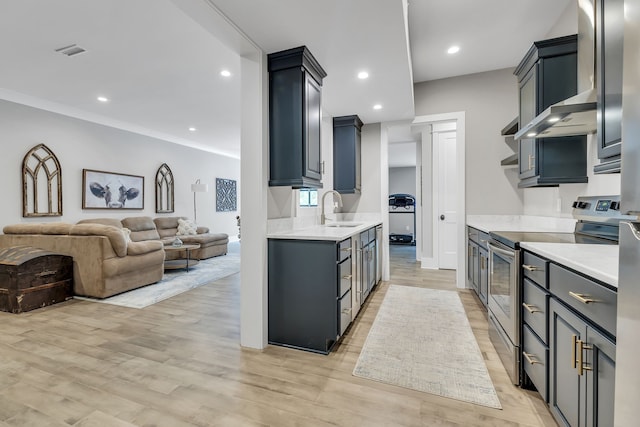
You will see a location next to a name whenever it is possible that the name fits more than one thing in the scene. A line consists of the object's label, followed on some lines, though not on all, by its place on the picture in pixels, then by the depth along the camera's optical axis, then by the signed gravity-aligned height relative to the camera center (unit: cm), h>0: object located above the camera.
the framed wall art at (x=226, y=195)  885 +46
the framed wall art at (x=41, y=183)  445 +44
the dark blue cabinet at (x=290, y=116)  230 +76
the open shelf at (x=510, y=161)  340 +58
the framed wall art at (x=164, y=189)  684 +49
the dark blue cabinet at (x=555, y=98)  236 +92
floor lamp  741 +58
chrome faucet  372 -10
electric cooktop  179 -20
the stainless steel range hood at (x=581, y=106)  160 +58
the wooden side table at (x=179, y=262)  499 -98
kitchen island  218 -62
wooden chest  304 -76
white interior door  518 +19
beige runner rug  178 -110
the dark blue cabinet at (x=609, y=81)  122 +57
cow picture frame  539 +40
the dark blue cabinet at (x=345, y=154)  417 +81
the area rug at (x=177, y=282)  344 -108
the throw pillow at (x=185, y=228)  659 -42
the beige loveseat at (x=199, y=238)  598 -62
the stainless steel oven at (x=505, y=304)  176 -67
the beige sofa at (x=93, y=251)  346 -51
